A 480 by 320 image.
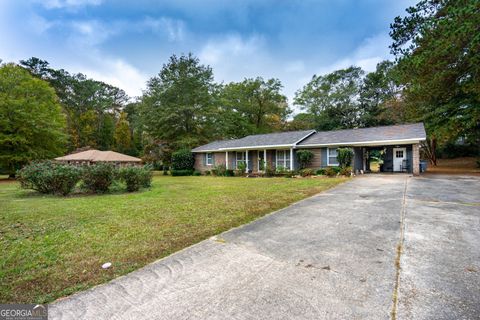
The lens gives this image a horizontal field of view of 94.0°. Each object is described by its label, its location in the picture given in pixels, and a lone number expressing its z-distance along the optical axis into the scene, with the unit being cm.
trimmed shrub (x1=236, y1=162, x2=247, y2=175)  1921
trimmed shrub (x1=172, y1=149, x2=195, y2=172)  2339
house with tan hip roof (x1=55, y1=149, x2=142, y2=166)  2127
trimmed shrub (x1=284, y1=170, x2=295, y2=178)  1633
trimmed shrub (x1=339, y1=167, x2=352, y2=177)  1462
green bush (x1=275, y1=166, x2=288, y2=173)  1703
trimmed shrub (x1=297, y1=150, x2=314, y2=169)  1684
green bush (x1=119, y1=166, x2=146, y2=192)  1032
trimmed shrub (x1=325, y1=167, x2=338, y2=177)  1501
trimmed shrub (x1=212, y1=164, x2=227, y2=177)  2019
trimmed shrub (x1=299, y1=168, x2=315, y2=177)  1583
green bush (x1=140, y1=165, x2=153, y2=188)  1084
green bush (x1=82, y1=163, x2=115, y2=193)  976
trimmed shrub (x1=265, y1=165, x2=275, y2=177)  1745
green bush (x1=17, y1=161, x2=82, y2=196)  930
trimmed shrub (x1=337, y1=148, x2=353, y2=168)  1523
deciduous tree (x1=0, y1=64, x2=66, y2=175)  1875
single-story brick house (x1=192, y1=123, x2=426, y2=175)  1488
